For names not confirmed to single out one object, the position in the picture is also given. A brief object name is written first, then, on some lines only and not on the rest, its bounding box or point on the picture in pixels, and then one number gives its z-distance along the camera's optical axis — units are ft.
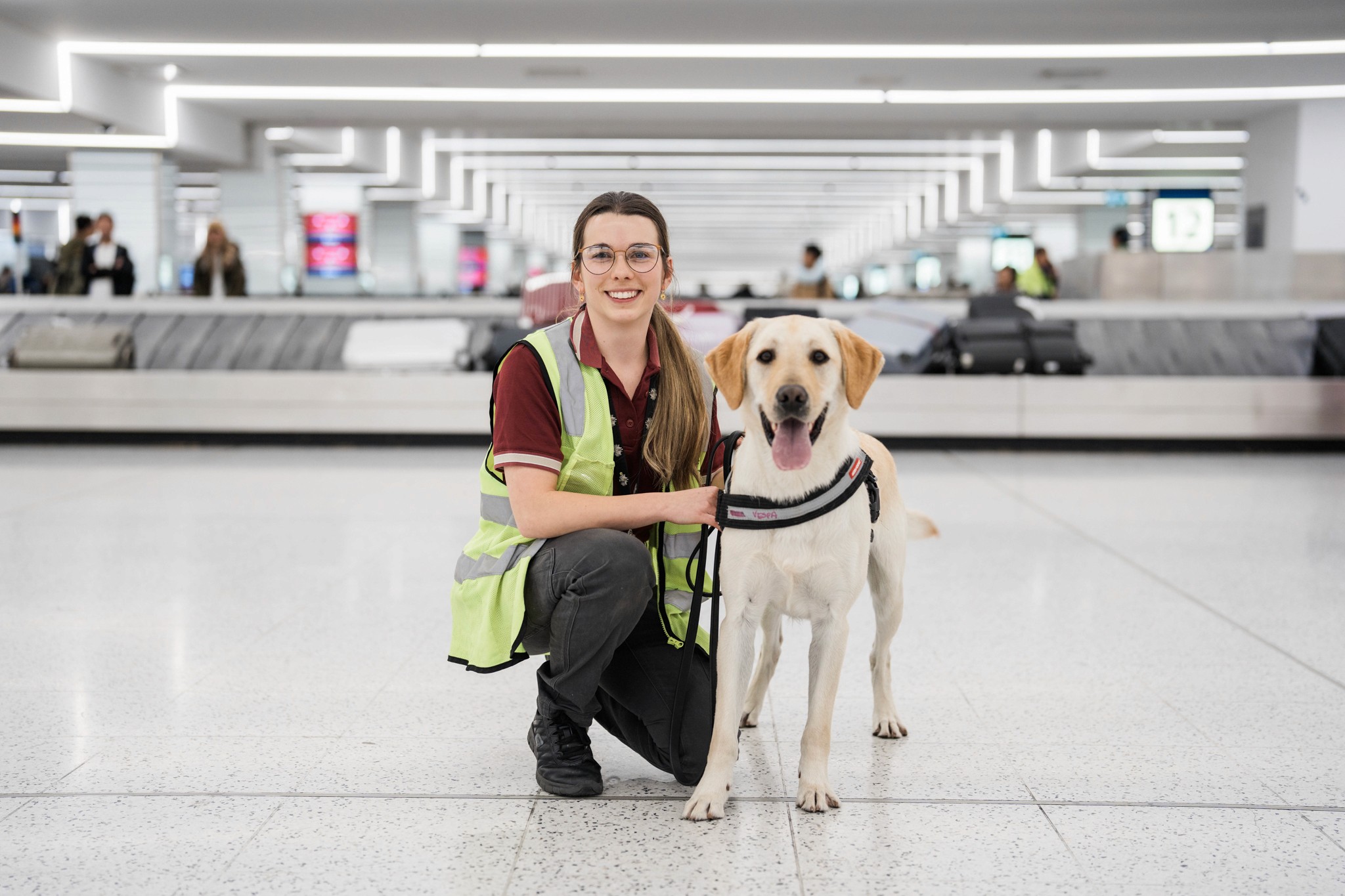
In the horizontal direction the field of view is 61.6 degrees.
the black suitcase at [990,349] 33.40
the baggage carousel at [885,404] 32.83
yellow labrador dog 7.64
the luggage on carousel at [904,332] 33.83
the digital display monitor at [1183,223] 75.10
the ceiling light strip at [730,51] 44.04
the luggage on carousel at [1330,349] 34.04
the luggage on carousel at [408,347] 34.58
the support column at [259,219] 64.44
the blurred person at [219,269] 45.65
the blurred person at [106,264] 44.47
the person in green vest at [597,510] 7.95
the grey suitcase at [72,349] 33.73
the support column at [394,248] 89.92
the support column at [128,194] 56.13
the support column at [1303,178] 56.44
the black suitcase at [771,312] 37.78
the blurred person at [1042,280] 47.34
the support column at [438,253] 107.34
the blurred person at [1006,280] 43.90
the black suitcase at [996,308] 36.73
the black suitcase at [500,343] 34.37
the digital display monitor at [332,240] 77.71
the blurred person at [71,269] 44.93
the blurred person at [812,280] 46.75
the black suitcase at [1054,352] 33.47
